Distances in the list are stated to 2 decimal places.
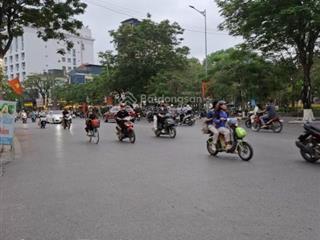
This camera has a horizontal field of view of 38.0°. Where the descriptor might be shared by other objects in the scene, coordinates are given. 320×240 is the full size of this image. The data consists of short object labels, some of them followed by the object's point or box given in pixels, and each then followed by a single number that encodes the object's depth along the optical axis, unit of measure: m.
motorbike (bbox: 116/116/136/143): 18.19
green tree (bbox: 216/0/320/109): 25.75
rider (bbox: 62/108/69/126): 30.00
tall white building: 123.31
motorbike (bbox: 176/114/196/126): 30.56
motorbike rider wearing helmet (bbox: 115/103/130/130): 18.44
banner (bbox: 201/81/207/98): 45.78
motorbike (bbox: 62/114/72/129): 29.98
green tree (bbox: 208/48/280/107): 35.62
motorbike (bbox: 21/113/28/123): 47.12
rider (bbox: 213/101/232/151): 12.40
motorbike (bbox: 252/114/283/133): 21.61
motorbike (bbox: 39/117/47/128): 34.47
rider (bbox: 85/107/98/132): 18.77
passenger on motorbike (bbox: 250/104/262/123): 23.38
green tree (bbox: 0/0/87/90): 22.72
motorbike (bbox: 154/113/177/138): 20.27
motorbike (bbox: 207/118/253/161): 11.74
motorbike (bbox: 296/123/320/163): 10.99
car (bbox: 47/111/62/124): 43.66
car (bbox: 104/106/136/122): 42.55
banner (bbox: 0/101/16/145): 13.95
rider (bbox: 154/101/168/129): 20.59
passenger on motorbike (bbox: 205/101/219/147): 12.66
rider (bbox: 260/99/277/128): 21.70
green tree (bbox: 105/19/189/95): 52.06
